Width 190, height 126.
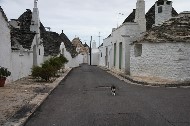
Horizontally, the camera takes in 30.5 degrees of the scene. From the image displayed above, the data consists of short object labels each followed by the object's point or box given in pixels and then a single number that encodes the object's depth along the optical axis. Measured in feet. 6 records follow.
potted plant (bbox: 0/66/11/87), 58.65
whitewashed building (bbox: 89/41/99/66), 271.86
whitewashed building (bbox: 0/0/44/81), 65.41
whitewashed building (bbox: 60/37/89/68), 182.23
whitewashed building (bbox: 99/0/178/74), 104.53
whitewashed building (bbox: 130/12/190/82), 74.69
